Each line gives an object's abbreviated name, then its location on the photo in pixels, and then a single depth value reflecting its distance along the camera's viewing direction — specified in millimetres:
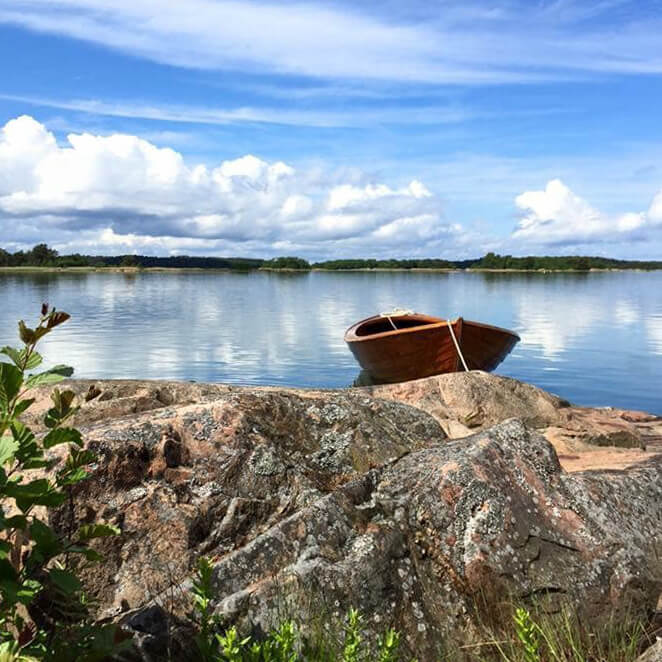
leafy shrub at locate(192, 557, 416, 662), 2738
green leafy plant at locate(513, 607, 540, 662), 3093
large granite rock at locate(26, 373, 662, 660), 3492
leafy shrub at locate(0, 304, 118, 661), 2373
